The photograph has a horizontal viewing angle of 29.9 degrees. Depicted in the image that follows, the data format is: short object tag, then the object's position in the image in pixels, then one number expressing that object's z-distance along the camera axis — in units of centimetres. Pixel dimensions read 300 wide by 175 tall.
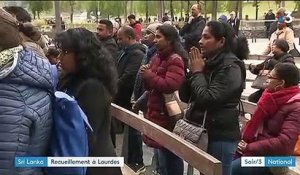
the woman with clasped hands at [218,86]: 409
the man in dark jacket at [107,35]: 729
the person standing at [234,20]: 2053
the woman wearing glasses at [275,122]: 390
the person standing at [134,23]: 1361
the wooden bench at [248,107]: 600
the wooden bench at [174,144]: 354
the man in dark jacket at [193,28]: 1014
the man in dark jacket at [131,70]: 681
